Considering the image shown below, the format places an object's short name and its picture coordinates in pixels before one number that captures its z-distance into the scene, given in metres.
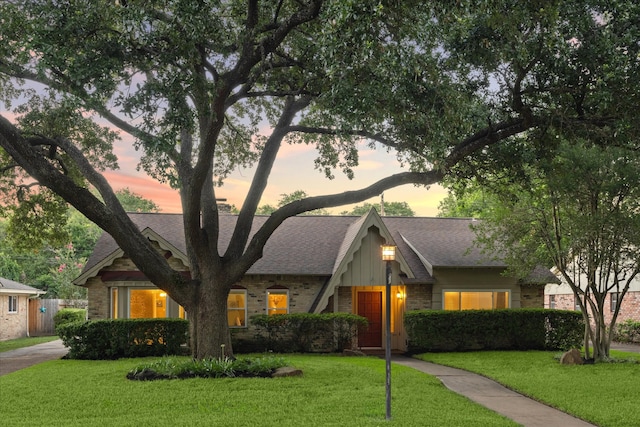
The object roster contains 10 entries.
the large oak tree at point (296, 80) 11.06
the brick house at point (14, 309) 33.28
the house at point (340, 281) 22.77
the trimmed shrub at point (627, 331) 28.61
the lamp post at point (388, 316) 10.35
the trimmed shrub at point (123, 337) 20.27
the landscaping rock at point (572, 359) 18.36
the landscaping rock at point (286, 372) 14.90
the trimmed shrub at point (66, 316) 31.27
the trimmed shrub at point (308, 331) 21.84
